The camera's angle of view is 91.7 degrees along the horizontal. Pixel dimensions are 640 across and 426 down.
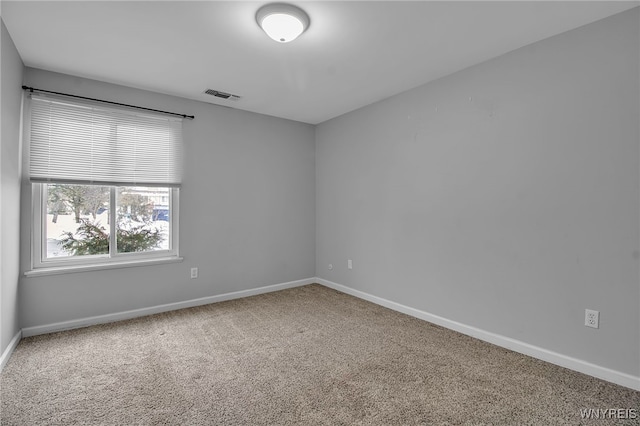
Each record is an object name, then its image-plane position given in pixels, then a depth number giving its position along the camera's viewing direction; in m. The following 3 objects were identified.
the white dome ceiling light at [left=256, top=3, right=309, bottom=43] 2.05
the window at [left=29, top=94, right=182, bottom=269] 3.00
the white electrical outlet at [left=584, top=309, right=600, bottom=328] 2.22
